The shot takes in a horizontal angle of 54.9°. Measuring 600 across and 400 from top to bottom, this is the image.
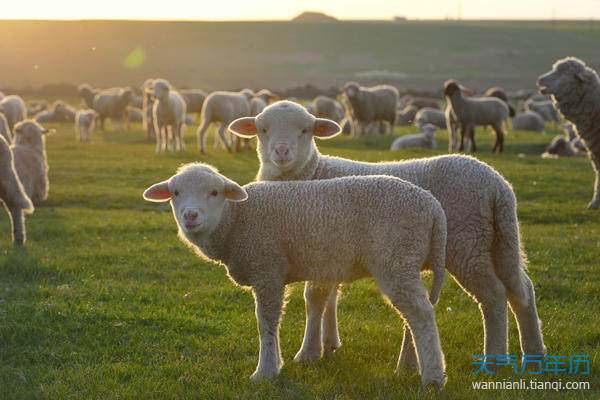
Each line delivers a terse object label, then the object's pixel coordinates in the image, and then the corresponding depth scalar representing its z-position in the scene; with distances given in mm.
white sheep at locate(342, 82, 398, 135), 23344
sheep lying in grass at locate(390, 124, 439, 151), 19266
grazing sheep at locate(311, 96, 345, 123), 29859
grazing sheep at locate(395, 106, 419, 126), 32094
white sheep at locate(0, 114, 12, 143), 12838
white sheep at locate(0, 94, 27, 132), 20094
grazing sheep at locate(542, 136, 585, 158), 18438
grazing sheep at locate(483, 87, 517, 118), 27250
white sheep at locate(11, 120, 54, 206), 11555
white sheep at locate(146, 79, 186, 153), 19156
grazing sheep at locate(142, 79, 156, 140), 23938
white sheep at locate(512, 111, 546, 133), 27641
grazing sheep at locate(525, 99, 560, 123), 31836
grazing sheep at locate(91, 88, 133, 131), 28703
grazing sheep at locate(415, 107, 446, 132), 27477
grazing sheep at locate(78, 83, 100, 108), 32328
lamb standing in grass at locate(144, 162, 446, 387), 3963
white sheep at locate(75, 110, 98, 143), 23438
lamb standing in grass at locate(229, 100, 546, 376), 4309
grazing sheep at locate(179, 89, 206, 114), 31953
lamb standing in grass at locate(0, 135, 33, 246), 8234
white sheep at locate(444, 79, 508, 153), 18359
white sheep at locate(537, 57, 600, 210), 10086
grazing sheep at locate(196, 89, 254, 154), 19188
